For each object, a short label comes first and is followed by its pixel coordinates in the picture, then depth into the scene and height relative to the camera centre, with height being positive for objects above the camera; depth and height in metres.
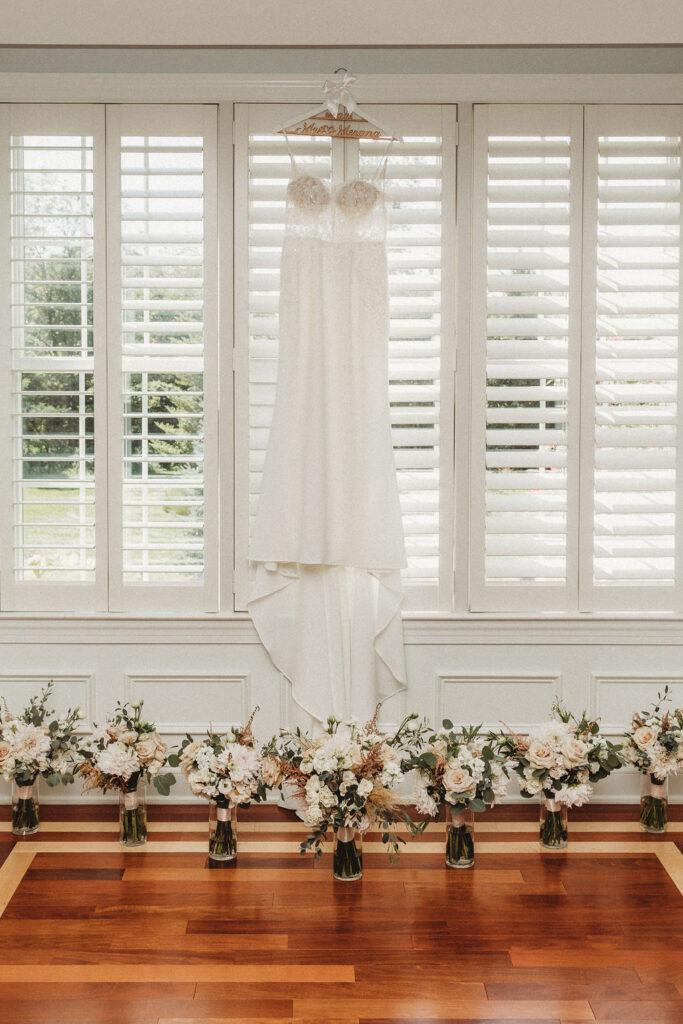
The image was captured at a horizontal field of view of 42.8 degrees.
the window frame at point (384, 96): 3.24 +1.50
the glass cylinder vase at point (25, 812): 3.17 -1.15
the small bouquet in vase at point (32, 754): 3.09 -0.92
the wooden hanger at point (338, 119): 3.10 +1.36
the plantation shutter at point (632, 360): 3.30 +0.53
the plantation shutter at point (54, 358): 3.29 +0.53
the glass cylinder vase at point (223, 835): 2.99 -1.16
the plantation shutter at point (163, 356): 3.29 +0.54
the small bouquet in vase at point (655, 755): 3.12 -0.93
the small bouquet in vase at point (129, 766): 3.03 -0.94
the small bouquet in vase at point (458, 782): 2.88 -0.95
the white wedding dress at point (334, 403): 3.21 +0.35
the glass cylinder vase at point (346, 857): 2.88 -1.19
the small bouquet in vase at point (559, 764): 3.00 -0.93
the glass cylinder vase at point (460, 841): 2.97 -1.17
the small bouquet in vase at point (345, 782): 2.76 -0.92
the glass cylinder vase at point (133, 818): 3.08 -1.14
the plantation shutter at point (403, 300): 3.28 +0.75
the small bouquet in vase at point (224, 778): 2.91 -0.94
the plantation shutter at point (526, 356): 3.29 +0.54
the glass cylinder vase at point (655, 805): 3.21 -1.14
